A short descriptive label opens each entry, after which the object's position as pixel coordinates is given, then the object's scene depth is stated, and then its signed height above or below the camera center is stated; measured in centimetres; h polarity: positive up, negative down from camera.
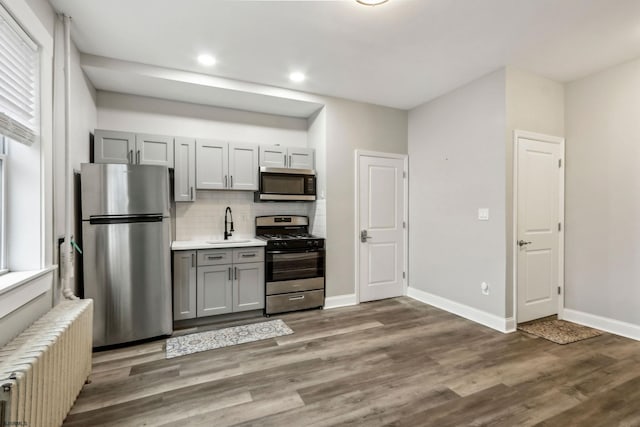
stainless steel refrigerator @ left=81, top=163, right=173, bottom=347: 267 -36
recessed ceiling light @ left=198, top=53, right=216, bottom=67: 295 +152
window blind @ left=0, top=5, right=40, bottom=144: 173 +81
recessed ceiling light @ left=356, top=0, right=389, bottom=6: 211 +148
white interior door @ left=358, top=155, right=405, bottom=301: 419 -23
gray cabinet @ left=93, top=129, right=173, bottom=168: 316 +68
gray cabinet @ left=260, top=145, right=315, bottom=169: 390 +72
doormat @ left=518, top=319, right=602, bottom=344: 299 -127
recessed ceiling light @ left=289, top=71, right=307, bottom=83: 333 +152
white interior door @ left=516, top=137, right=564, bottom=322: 328 -18
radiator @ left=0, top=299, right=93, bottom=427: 124 -77
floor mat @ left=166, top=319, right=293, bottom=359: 278 -127
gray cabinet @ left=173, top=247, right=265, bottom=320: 324 -80
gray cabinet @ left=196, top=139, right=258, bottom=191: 359 +56
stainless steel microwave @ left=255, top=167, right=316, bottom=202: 384 +34
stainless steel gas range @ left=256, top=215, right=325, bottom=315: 362 -77
